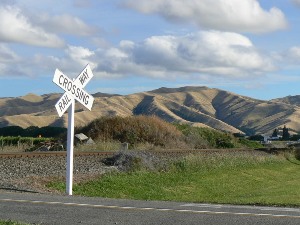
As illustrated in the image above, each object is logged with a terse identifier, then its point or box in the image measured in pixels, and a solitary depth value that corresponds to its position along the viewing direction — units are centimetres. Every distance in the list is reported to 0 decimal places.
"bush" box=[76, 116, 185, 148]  4594
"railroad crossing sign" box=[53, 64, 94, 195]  1584
